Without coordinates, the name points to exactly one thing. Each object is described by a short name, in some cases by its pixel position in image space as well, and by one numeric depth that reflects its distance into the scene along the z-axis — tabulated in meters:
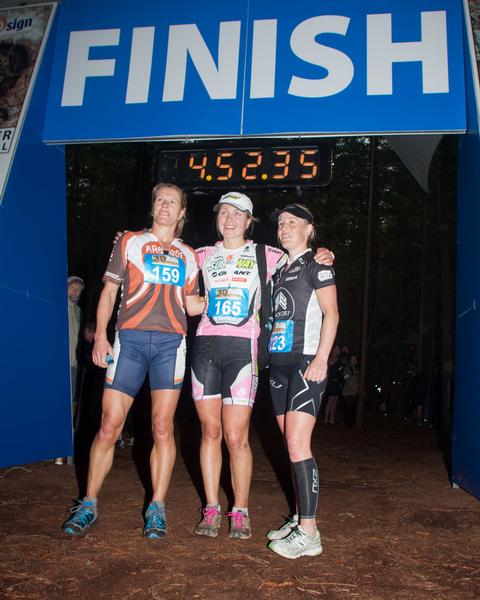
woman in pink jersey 3.90
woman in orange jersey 3.90
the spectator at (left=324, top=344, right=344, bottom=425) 14.12
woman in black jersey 3.61
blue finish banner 5.27
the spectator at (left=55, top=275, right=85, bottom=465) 6.66
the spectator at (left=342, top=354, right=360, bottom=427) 14.30
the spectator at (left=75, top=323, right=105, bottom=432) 8.12
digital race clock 6.57
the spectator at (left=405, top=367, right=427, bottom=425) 15.77
